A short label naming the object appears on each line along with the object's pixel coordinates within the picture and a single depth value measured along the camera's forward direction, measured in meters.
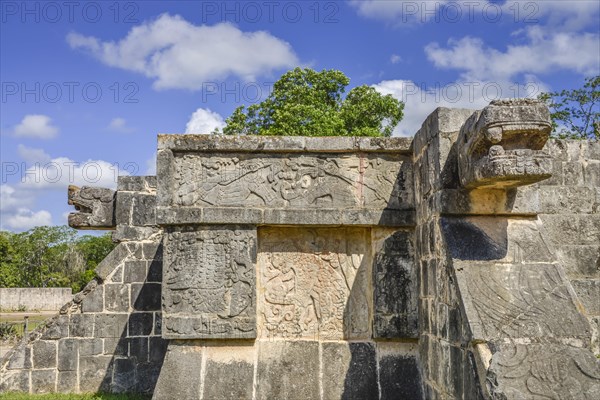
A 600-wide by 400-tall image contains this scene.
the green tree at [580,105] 16.66
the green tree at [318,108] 17.80
